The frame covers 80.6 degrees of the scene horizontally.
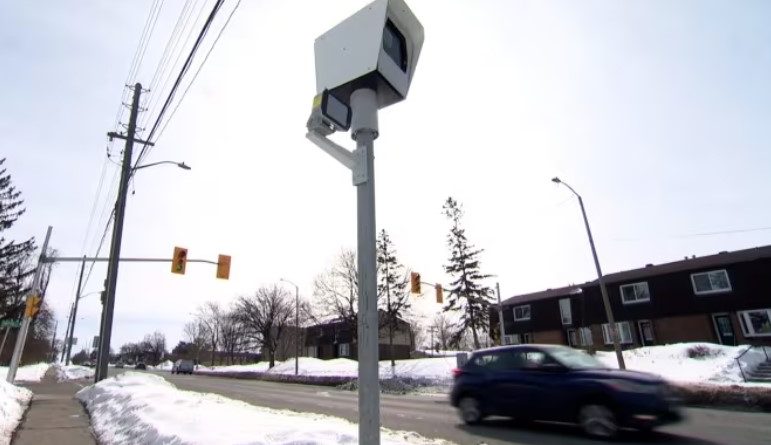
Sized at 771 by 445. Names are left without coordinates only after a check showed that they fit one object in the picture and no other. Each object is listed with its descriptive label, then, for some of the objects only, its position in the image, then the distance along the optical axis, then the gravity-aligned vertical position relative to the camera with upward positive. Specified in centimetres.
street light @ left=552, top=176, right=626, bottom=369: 1953 +365
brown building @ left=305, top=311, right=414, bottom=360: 6088 +290
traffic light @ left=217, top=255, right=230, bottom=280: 1784 +393
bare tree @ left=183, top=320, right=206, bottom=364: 9429 +734
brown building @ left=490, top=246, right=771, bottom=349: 3042 +316
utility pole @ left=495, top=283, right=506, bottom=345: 2798 +328
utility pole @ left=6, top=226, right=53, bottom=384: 1784 +205
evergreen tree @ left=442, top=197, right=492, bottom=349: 4269 +563
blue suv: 779 -70
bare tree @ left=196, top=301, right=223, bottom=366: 8769 +880
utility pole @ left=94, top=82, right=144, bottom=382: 1731 +426
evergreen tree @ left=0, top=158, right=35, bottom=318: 4072 +1082
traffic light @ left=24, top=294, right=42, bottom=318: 1714 +266
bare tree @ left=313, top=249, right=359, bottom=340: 4400 +621
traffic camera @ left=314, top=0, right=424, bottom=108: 331 +226
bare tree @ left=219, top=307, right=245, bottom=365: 8206 +634
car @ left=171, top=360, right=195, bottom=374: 5721 +67
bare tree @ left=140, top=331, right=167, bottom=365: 12656 +731
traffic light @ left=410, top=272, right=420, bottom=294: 2568 +419
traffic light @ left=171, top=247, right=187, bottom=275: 1669 +390
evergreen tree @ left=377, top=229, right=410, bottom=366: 4206 +646
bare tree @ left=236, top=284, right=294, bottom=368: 5722 +670
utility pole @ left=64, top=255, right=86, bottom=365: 3828 +599
